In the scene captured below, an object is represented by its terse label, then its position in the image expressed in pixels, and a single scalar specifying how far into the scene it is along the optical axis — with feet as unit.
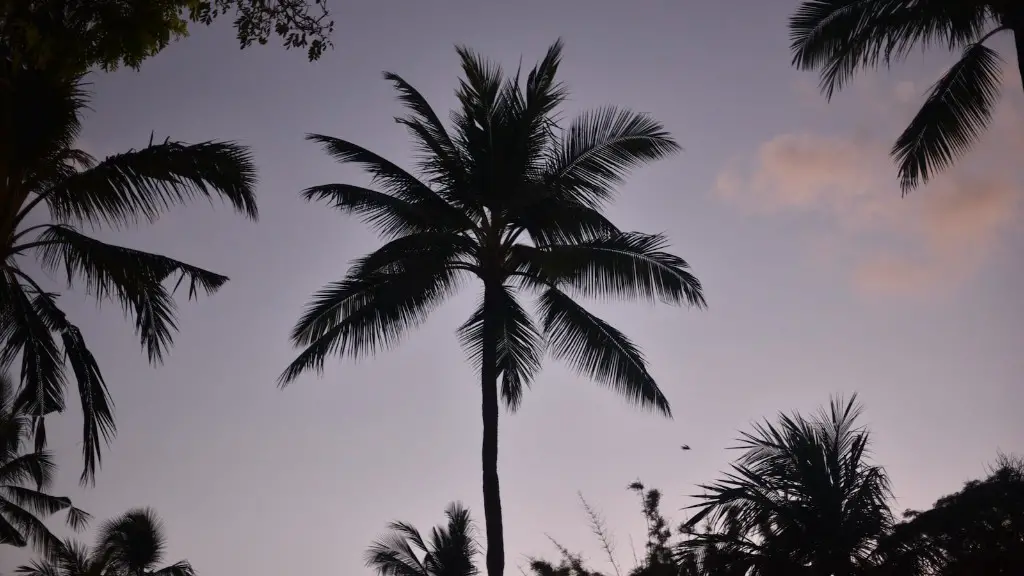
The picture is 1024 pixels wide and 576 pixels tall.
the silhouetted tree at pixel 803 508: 40.81
